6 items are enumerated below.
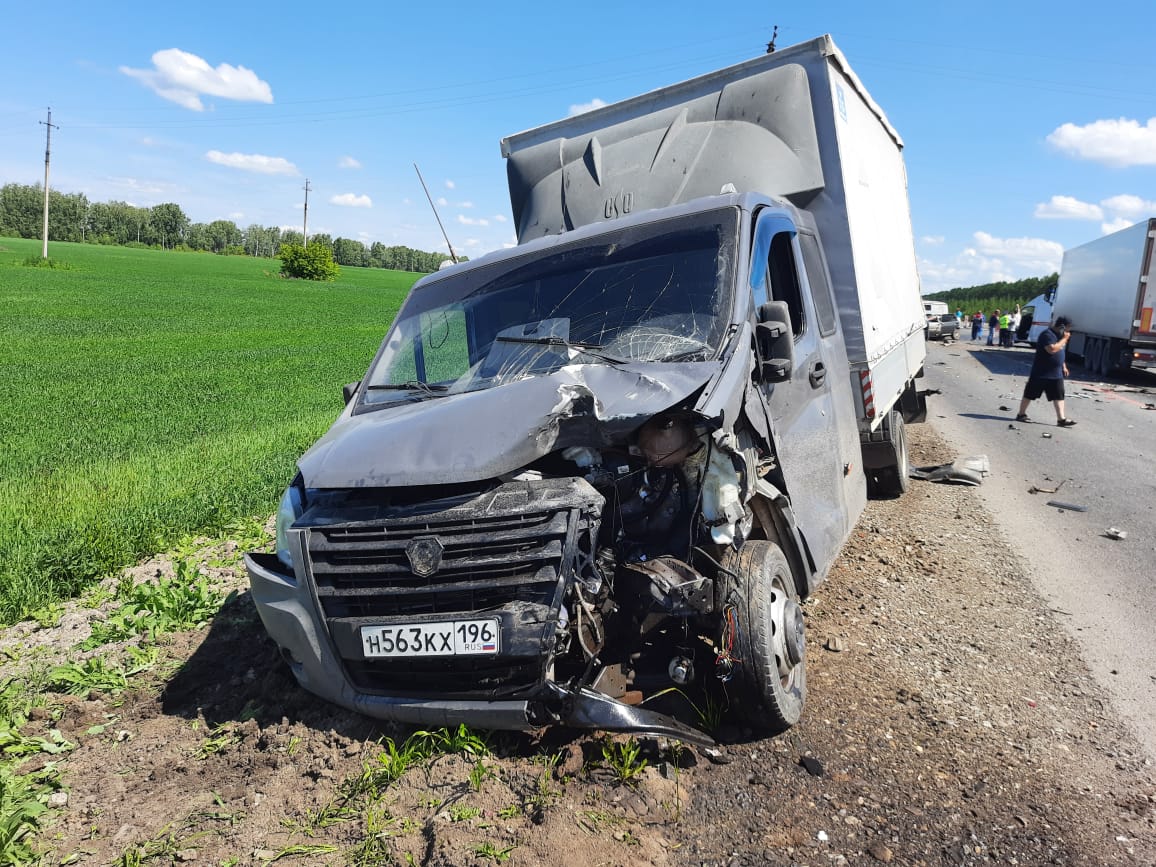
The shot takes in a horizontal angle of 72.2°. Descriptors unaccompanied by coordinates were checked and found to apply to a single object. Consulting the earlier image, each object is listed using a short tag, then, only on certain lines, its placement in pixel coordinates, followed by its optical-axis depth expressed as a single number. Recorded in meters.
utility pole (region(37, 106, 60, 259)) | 63.94
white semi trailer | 19.02
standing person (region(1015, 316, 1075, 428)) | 12.48
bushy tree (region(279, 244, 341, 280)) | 86.38
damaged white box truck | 2.99
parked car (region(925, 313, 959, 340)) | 37.40
